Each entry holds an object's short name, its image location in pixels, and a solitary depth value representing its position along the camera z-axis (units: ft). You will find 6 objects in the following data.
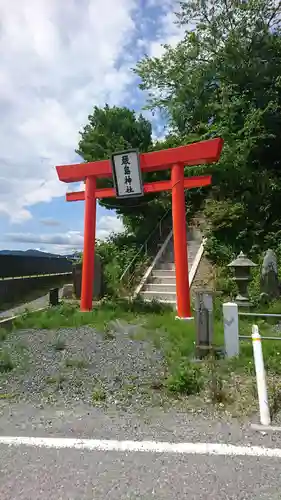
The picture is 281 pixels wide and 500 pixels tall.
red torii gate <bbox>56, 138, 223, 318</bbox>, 28.02
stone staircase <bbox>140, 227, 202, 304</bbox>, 35.94
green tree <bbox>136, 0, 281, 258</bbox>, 41.98
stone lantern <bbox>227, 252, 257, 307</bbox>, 28.58
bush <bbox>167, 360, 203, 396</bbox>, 13.78
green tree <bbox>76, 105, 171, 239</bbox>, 45.33
